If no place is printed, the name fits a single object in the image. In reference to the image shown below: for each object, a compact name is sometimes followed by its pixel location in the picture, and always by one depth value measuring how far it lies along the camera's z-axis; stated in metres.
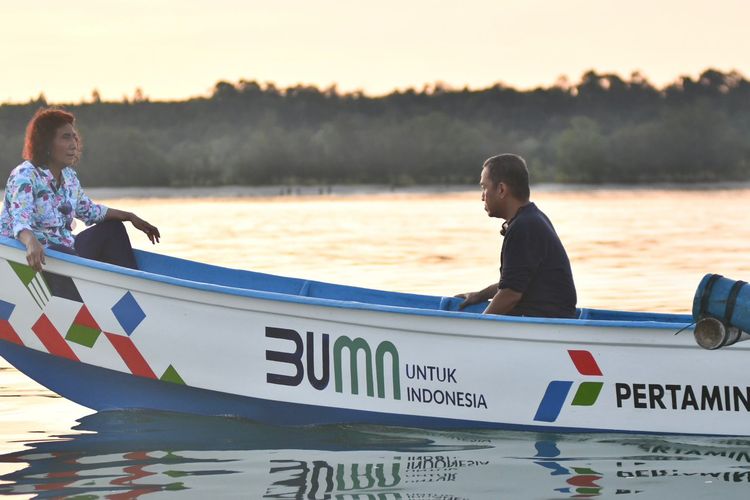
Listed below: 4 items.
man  13.79
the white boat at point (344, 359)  13.45
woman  15.41
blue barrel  12.64
